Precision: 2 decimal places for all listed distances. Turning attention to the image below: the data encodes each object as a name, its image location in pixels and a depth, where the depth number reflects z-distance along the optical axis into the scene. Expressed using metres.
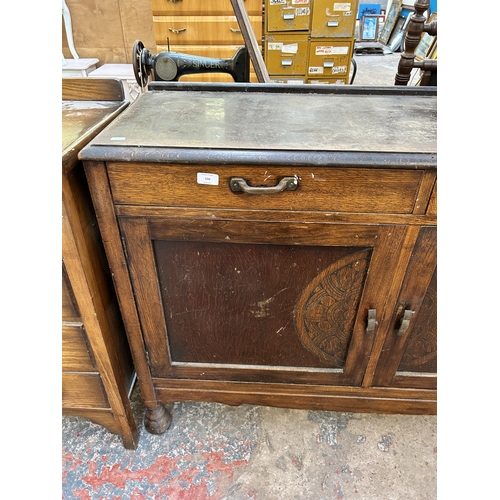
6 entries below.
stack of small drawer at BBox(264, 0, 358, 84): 3.20
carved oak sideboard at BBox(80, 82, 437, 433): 0.77
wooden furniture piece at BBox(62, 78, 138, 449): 0.83
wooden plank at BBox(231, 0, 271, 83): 1.20
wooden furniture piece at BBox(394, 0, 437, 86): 1.23
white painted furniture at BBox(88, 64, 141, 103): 2.91
